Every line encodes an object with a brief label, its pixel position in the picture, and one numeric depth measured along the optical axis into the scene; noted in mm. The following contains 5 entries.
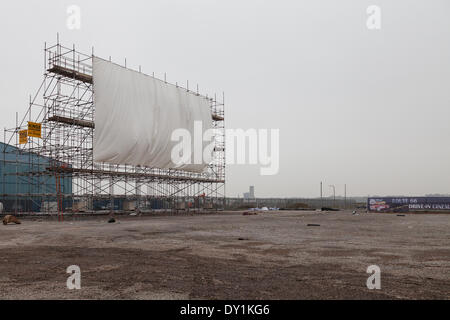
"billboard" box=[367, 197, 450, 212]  41281
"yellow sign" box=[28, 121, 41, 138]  29094
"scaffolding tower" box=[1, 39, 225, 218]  30594
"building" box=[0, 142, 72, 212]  35250
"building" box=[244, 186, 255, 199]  155038
